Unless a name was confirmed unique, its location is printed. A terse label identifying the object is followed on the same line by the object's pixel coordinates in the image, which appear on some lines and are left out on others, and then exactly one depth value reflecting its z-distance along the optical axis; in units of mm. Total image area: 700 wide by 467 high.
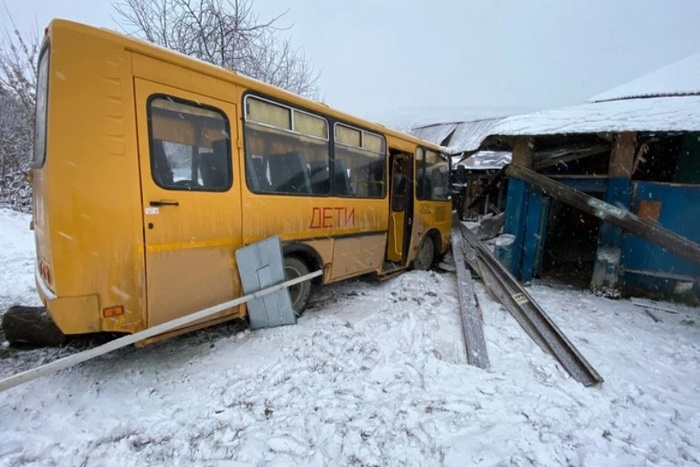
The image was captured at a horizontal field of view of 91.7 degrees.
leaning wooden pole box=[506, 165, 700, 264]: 5003
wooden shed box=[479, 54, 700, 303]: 5789
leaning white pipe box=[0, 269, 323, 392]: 2211
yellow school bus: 2500
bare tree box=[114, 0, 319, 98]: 9133
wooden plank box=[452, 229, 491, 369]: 3604
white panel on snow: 3525
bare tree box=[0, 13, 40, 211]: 9938
